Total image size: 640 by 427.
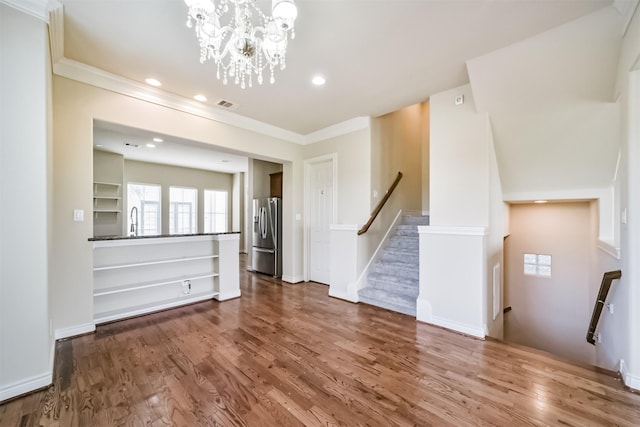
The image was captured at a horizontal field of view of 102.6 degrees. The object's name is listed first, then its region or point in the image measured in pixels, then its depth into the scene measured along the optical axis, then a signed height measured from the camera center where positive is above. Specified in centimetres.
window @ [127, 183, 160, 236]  705 +11
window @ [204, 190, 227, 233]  859 +3
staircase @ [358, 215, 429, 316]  348 -97
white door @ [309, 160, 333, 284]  478 -10
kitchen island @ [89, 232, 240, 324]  299 -81
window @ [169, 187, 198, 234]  786 +6
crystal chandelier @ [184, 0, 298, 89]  168 +132
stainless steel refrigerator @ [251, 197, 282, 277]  532 -53
